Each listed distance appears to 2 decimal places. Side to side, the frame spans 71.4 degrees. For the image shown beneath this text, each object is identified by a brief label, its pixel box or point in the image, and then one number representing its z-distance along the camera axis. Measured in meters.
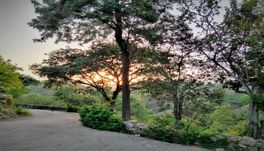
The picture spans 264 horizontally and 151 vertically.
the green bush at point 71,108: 16.97
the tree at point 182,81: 9.14
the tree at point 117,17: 7.99
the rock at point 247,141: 6.32
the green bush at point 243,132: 7.64
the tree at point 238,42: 7.34
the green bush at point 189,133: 6.84
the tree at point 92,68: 13.28
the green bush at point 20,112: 12.21
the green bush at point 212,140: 6.61
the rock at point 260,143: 6.27
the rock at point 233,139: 6.50
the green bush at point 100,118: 8.13
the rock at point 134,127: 7.61
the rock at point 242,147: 6.34
